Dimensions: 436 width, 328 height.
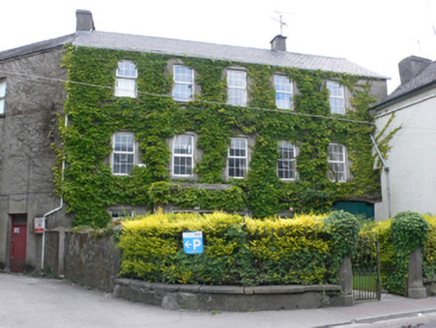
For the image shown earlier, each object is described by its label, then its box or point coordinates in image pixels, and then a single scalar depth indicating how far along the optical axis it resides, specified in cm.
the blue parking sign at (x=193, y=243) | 926
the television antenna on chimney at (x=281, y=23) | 2412
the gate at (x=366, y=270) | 1008
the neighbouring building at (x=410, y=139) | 1769
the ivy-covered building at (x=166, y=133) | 1691
